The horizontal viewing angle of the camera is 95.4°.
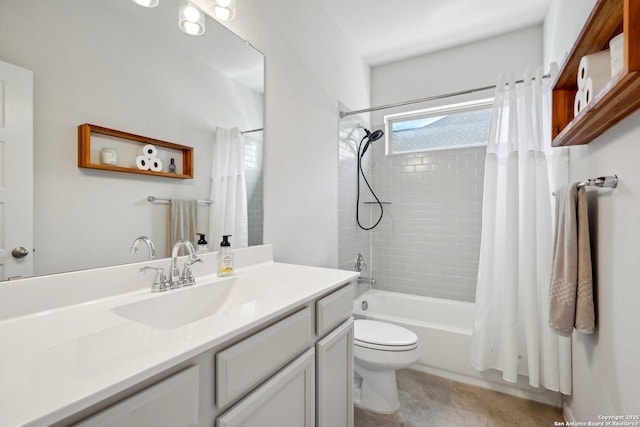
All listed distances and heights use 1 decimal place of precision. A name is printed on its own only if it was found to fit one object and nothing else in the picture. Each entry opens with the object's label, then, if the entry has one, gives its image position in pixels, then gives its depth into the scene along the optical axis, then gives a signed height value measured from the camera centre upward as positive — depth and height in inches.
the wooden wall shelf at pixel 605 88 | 27.0 +16.3
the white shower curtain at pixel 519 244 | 67.7 -8.1
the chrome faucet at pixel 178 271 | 42.6 -9.0
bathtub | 76.4 -37.9
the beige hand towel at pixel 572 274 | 47.0 -10.5
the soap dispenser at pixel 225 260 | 49.5 -8.4
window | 106.0 +32.2
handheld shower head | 109.0 +28.4
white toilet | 66.6 -34.9
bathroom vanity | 19.1 -12.3
